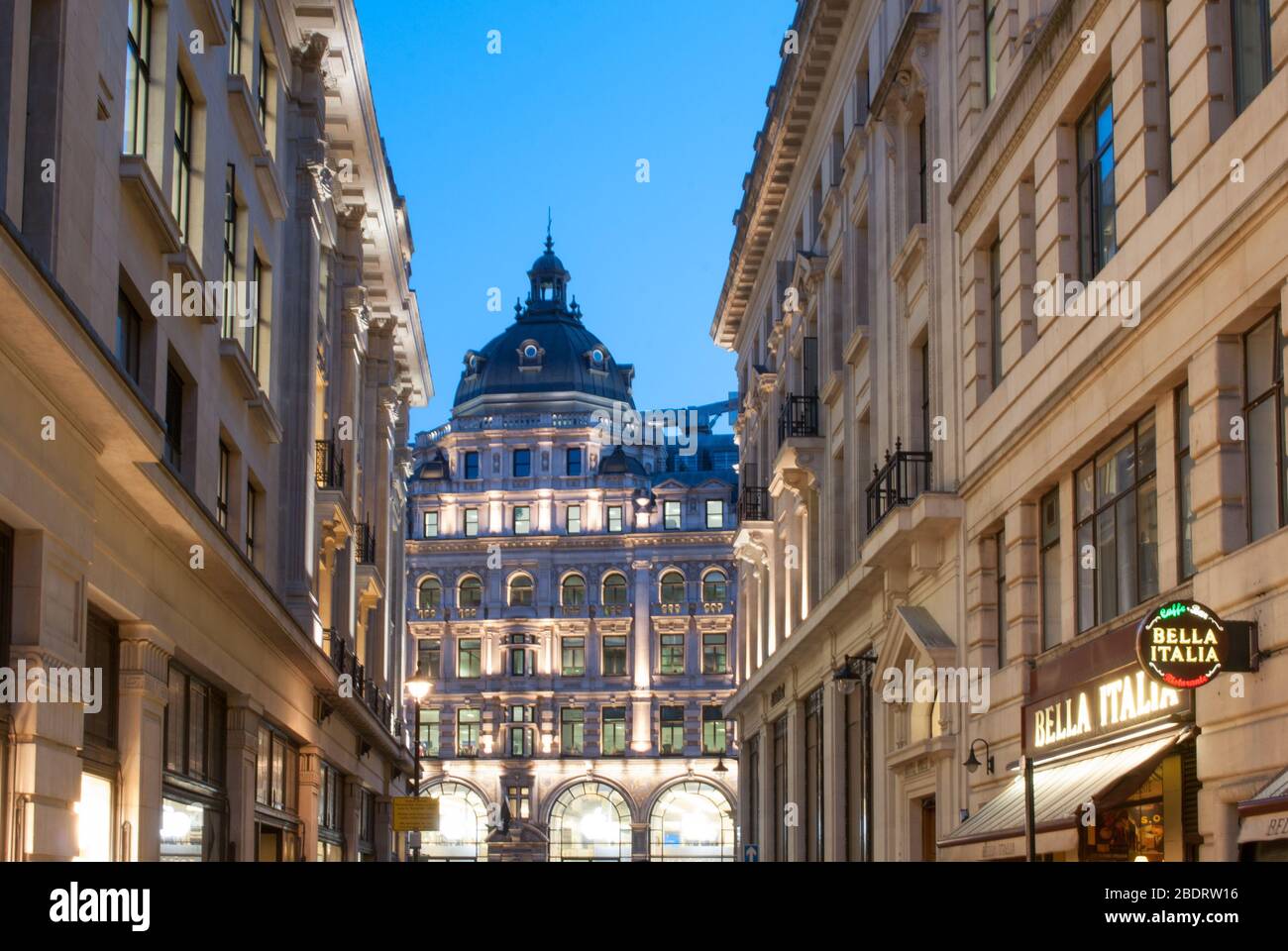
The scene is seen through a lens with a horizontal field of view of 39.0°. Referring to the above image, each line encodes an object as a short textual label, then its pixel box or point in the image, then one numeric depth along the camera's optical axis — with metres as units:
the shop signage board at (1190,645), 15.32
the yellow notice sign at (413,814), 42.16
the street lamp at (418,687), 42.34
